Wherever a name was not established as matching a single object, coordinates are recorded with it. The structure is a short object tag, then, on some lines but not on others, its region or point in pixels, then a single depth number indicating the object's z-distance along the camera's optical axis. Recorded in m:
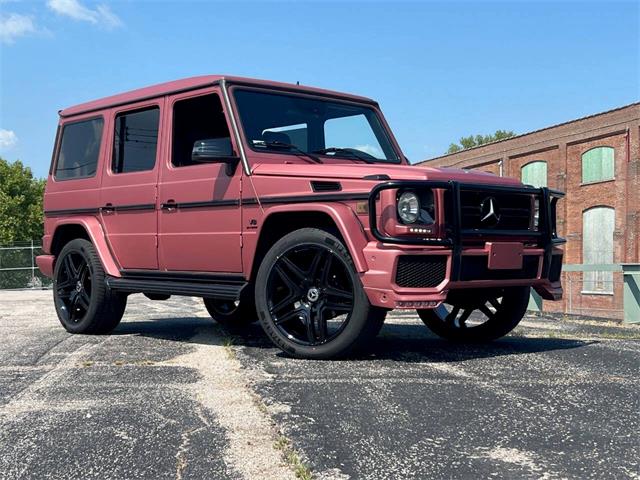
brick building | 32.31
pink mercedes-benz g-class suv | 4.59
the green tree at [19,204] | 60.91
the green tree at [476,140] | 77.81
